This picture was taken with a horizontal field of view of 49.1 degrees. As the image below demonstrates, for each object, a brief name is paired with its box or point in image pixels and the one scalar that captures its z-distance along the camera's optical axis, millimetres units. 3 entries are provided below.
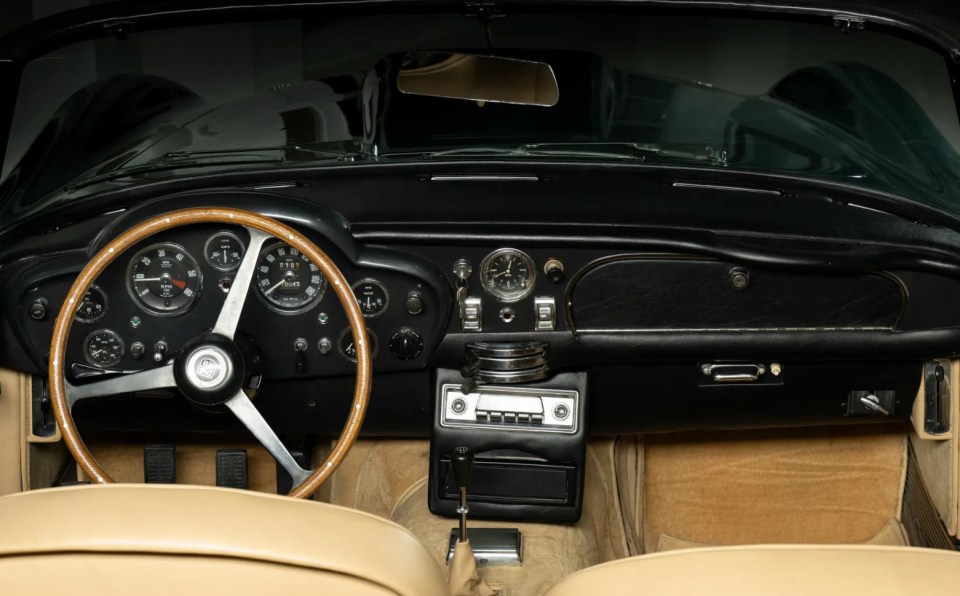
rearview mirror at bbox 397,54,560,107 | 2189
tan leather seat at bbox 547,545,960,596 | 1204
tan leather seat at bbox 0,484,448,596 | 1117
